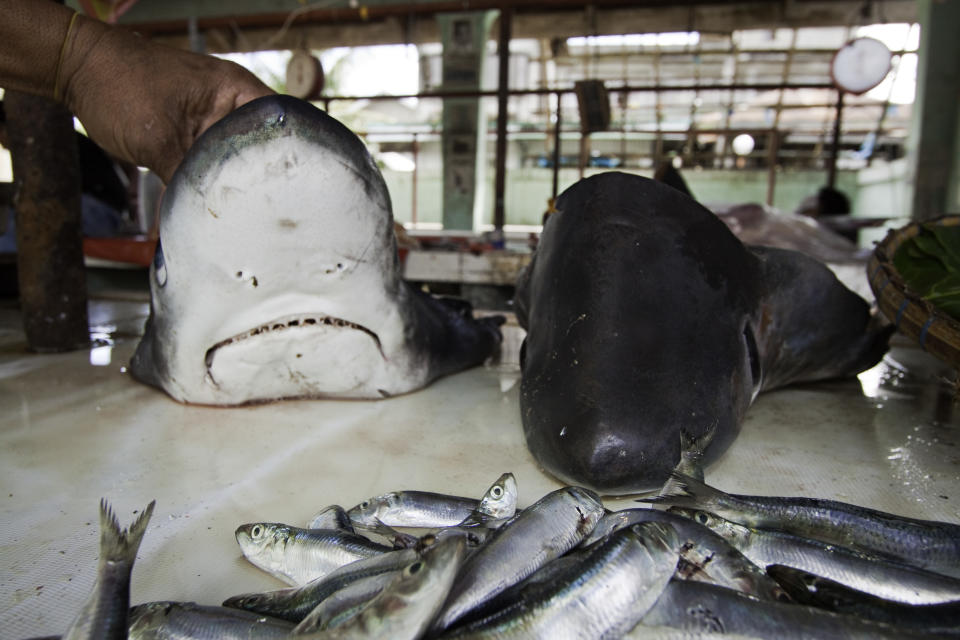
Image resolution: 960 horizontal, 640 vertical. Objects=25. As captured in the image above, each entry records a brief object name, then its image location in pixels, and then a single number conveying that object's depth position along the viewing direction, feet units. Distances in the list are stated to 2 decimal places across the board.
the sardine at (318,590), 0.95
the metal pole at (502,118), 5.57
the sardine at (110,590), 0.82
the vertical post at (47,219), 2.40
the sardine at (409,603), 0.72
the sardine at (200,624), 0.88
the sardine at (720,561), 0.90
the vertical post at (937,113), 6.62
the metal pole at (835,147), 5.65
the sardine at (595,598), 0.77
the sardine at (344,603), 0.83
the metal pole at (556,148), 5.40
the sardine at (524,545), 0.87
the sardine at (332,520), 1.21
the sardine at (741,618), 0.76
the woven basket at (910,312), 1.53
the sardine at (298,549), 1.07
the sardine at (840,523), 1.11
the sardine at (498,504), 1.19
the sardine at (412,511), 1.25
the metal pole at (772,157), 9.94
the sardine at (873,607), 0.82
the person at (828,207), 6.33
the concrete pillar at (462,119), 8.16
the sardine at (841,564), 0.96
